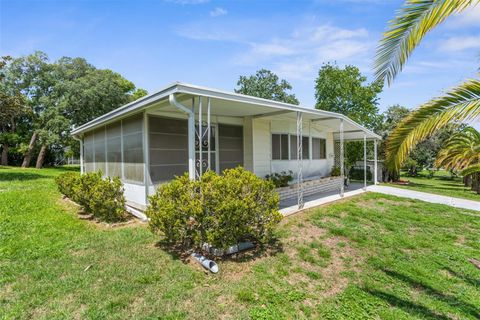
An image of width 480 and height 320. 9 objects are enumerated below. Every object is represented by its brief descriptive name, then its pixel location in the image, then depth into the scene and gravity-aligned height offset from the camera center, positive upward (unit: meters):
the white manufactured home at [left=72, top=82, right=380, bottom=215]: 5.93 +0.62
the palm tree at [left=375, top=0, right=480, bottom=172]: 2.45 +0.96
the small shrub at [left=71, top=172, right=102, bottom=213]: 6.40 -0.71
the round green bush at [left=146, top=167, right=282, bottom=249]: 3.95 -0.81
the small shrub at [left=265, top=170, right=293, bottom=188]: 8.72 -0.72
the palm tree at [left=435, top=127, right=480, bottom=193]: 12.42 -0.05
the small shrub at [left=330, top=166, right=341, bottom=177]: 12.70 -0.75
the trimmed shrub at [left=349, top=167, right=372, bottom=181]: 16.33 -1.11
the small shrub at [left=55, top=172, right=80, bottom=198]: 7.80 -0.69
